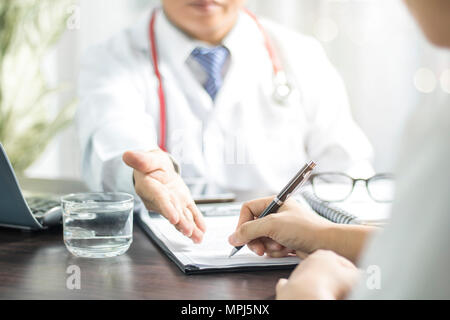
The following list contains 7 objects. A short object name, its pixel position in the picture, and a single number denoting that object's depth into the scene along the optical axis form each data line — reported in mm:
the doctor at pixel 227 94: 1479
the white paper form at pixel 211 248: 715
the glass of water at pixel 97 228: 760
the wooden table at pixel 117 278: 627
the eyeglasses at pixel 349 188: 1007
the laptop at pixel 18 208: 792
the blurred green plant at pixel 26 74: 2330
